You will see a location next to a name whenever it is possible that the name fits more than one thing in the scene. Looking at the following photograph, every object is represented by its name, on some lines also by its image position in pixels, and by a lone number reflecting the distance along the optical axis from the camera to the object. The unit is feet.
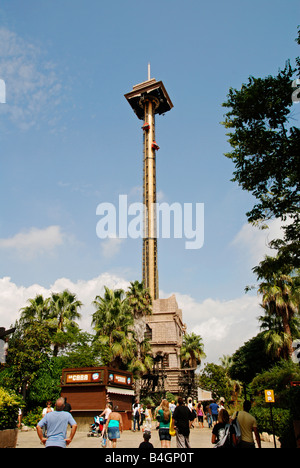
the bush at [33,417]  87.10
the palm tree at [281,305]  100.01
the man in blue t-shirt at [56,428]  19.66
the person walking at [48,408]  47.09
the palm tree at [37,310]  117.50
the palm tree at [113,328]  104.06
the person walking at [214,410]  57.21
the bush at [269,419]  52.20
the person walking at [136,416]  69.83
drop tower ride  223.92
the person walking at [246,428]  22.16
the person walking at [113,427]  34.35
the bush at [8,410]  33.94
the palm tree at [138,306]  123.65
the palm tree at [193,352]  166.20
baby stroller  55.47
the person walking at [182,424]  28.68
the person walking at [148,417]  46.40
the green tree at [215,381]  124.88
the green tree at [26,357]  92.43
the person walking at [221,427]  24.11
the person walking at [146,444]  21.59
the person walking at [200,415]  75.27
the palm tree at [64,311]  118.93
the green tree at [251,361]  138.92
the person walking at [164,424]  31.01
